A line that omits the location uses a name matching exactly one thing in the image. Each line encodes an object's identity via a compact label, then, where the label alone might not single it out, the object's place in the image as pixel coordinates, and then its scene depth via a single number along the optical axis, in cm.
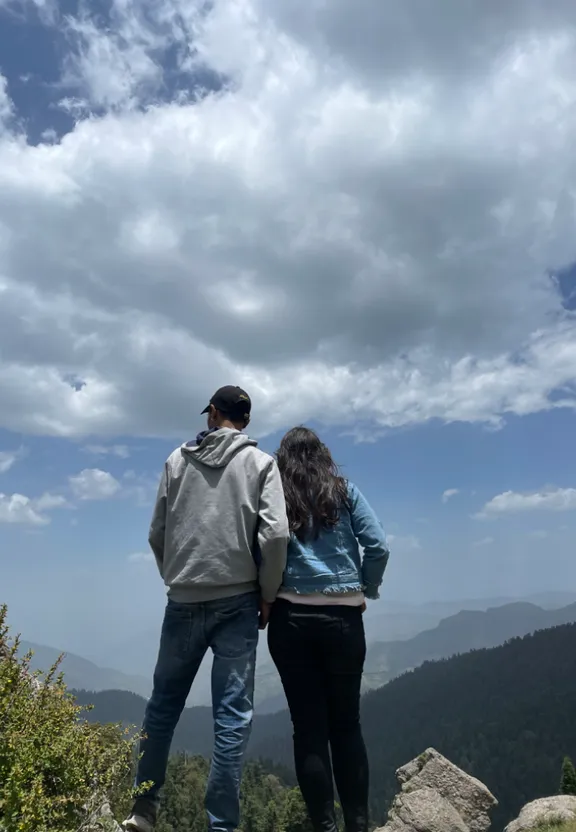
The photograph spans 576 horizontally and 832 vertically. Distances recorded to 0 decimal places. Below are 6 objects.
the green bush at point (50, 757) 238
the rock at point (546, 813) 636
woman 388
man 365
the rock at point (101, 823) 280
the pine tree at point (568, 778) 3941
